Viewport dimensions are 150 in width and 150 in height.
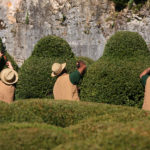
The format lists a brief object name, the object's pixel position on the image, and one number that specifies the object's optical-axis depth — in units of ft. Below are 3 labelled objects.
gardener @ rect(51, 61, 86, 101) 44.17
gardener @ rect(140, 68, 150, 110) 40.56
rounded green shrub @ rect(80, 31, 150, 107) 45.19
